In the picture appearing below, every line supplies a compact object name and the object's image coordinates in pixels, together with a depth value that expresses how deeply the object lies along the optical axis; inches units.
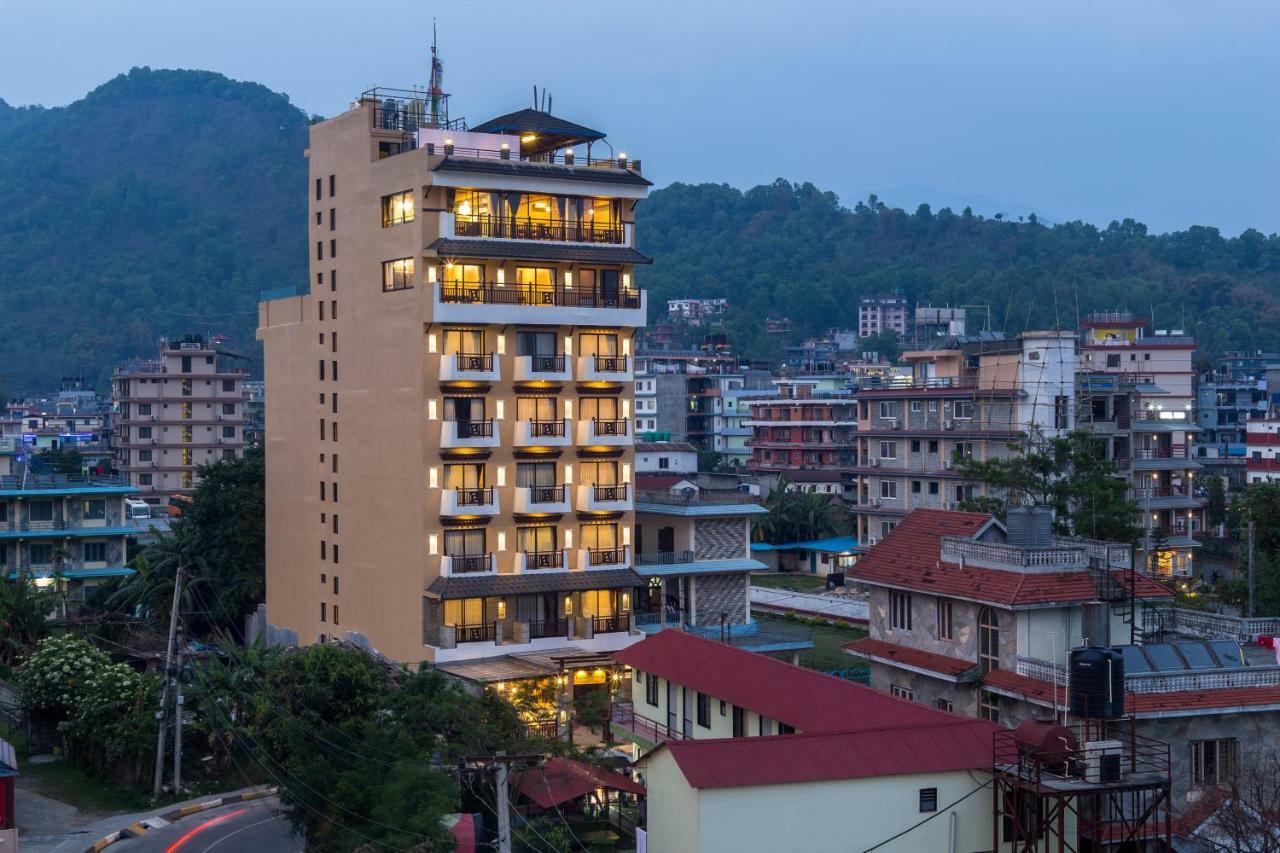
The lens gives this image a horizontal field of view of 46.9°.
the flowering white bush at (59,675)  1973.4
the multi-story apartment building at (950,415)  2989.7
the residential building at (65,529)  2854.3
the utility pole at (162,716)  1765.7
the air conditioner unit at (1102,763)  1266.0
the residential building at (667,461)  4173.2
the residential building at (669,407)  5541.3
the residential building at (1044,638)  1392.7
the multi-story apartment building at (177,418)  4527.6
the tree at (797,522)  3944.4
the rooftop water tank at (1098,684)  1300.4
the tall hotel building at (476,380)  2145.7
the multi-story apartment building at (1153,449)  3038.9
